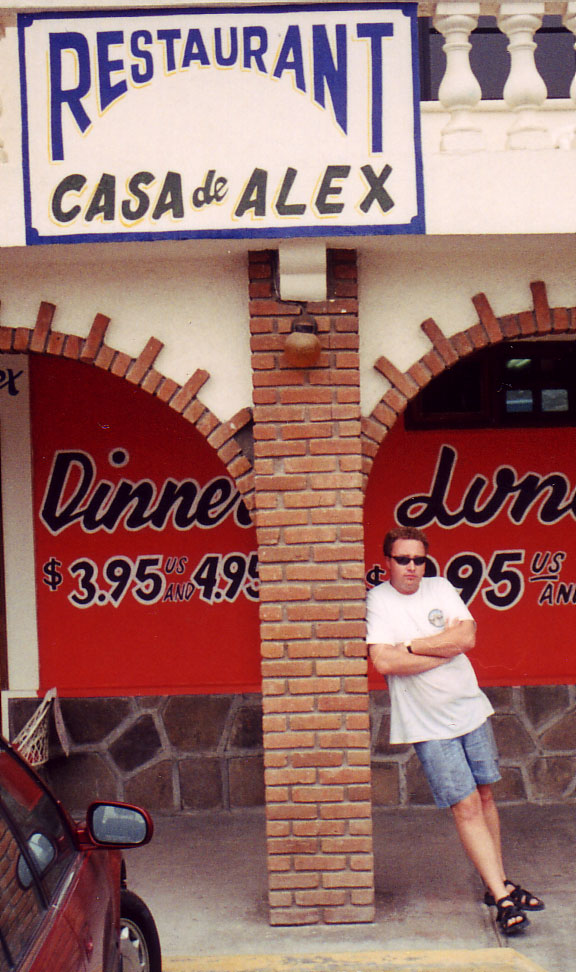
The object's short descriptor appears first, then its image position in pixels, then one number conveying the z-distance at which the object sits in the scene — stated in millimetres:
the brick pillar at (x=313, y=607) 4773
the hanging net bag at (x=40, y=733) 5938
